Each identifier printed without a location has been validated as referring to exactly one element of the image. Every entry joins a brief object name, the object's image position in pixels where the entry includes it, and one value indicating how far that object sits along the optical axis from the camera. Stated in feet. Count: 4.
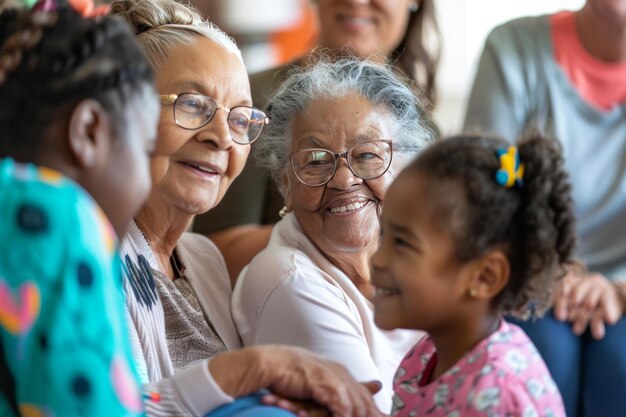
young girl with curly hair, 4.93
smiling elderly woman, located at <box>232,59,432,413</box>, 5.79
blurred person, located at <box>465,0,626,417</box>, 6.99
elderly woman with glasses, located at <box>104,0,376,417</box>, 5.66
